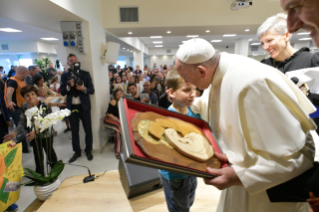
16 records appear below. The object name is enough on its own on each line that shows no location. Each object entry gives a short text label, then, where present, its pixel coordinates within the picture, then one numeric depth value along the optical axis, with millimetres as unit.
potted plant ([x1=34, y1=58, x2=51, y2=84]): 8145
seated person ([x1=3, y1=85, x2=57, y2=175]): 2314
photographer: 3172
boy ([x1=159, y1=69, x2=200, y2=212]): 1164
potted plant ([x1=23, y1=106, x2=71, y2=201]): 1670
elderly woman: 1632
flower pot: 1745
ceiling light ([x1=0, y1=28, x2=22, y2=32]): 6419
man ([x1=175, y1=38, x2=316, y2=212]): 678
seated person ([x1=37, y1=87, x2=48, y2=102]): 3740
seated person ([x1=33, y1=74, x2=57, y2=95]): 4348
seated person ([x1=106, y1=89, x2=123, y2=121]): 3722
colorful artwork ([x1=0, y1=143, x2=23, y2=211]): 1409
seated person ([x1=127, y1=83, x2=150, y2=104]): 4172
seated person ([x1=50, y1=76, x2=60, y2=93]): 6616
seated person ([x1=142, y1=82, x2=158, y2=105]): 4795
